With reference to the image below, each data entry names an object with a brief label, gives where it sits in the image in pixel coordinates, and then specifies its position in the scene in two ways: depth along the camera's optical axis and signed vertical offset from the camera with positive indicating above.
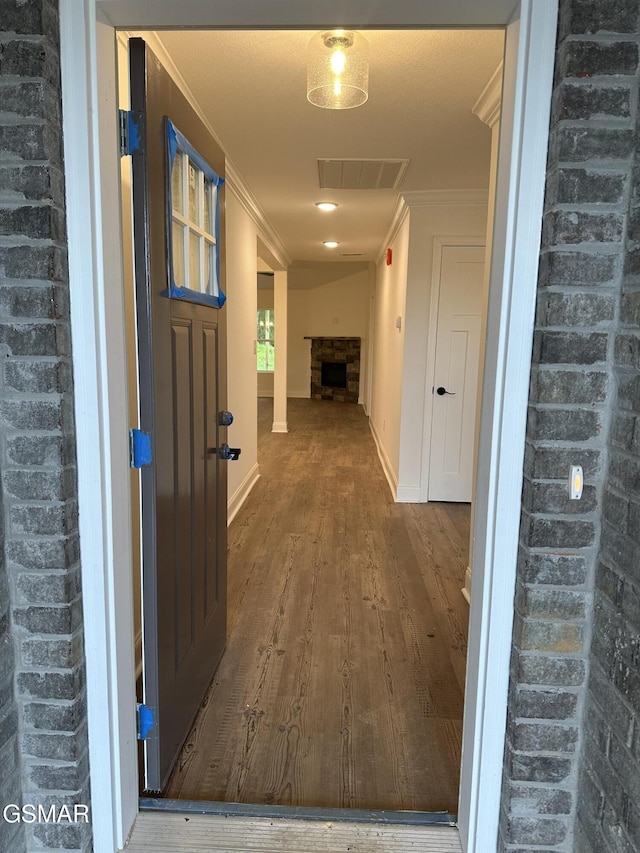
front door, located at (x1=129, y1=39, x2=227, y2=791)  1.44 -0.25
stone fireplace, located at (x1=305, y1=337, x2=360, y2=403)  11.41 -0.43
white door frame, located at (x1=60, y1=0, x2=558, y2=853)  1.16 +0.01
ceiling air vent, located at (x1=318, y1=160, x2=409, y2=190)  3.45 +1.15
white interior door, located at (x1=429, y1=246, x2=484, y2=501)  4.40 -0.18
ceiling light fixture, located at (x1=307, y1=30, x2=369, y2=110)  1.97 +1.01
